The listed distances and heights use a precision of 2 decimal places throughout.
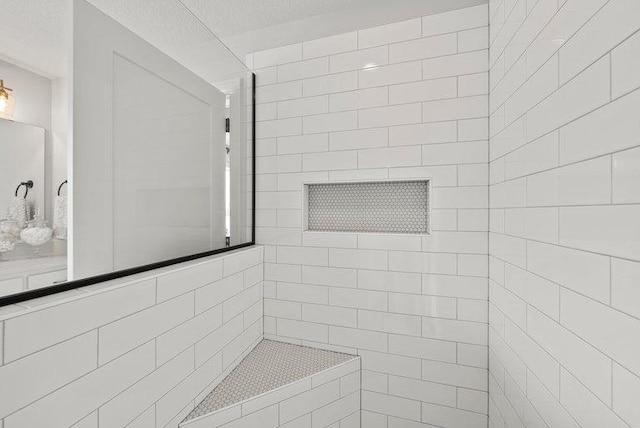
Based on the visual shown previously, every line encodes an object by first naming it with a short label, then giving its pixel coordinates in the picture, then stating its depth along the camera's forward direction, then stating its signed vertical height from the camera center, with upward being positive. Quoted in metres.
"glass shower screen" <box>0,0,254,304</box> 0.78 +0.26
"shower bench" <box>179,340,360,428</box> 1.09 -0.78
